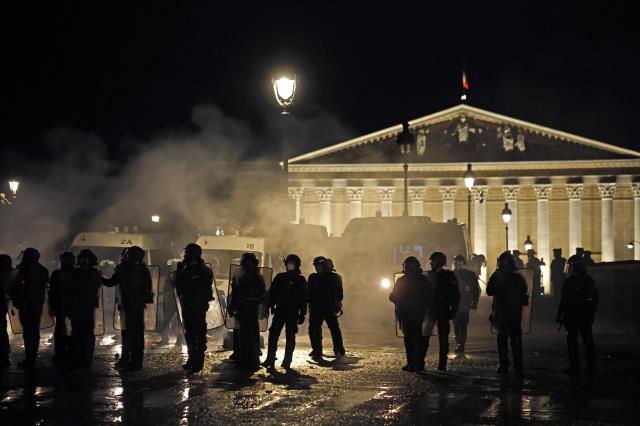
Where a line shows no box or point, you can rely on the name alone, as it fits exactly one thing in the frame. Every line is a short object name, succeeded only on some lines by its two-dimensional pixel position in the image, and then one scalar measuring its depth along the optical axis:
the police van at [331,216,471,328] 26.30
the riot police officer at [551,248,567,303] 24.97
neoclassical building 64.12
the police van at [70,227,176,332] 21.61
